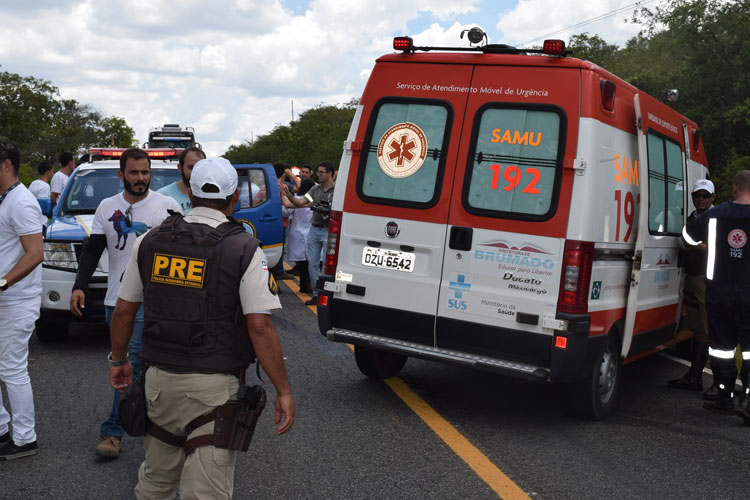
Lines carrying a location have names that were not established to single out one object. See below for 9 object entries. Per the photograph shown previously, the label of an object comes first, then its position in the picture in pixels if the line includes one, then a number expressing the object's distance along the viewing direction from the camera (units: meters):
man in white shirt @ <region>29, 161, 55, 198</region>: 12.26
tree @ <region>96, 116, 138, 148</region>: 95.50
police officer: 3.27
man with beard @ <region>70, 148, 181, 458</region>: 5.19
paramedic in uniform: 6.56
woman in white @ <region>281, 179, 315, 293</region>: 12.74
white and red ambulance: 5.61
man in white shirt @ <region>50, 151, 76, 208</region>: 13.53
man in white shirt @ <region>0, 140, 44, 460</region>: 5.05
